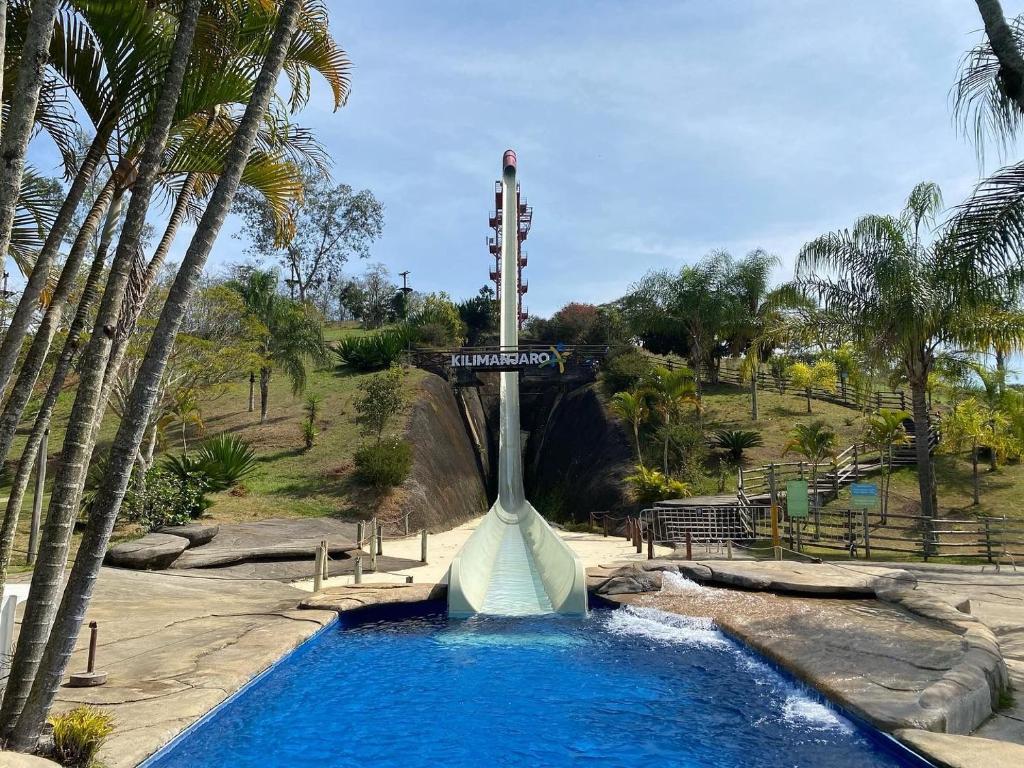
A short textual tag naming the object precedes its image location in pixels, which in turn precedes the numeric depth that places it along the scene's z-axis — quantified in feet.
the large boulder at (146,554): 41.57
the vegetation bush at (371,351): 122.31
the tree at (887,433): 68.13
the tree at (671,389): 83.15
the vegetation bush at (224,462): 64.75
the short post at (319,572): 36.91
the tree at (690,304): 103.30
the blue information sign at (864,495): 47.26
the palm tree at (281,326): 91.91
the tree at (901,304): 50.57
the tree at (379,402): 80.84
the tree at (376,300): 221.05
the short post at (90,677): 19.81
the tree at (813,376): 105.50
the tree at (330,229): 176.55
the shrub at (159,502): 51.78
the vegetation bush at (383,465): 69.10
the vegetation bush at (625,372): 96.27
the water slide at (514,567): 35.83
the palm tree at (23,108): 12.03
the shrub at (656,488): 71.77
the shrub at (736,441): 85.15
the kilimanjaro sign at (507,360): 103.35
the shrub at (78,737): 13.75
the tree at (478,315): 188.54
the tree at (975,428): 66.85
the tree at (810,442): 71.15
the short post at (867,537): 48.19
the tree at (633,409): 83.82
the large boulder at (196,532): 46.69
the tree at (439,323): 139.95
